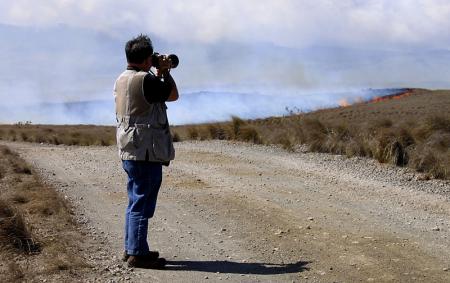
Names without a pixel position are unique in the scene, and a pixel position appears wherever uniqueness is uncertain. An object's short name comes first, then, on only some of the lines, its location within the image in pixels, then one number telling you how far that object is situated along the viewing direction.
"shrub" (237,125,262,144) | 20.17
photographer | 6.45
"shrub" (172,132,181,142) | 22.33
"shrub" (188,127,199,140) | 22.54
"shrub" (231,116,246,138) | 20.84
